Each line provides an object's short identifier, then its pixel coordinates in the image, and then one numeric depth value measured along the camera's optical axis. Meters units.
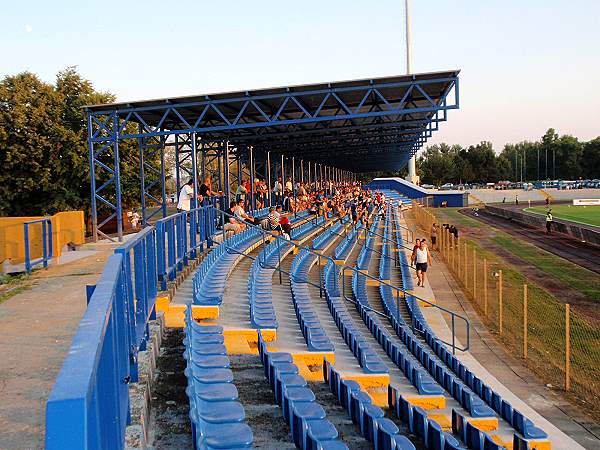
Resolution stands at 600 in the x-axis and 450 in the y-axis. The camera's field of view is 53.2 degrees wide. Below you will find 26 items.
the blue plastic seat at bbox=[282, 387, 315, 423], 5.23
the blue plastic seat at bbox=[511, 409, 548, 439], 7.00
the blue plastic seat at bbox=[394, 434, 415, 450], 4.88
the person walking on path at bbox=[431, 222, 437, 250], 31.84
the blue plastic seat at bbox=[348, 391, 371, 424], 6.04
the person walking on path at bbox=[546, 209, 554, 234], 40.14
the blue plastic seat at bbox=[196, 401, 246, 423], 4.07
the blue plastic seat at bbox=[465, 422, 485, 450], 6.38
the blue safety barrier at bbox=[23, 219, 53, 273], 13.31
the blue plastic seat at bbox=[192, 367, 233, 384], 4.86
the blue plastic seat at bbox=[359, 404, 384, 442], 5.53
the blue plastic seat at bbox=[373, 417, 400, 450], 4.98
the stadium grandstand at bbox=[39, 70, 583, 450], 3.28
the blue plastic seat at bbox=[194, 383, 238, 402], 4.45
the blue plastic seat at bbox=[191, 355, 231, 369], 5.21
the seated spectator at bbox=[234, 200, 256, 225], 16.09
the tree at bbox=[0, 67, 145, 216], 35.34
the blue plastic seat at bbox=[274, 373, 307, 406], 5.65
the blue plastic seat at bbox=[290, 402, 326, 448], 4.66
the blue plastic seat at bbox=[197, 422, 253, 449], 3.71
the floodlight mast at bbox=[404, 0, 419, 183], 56.00
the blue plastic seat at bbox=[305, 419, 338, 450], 4.38
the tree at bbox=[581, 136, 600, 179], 125.96
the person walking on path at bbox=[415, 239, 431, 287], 18.72
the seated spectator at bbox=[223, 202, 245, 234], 15.52
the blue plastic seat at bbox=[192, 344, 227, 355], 5.75
